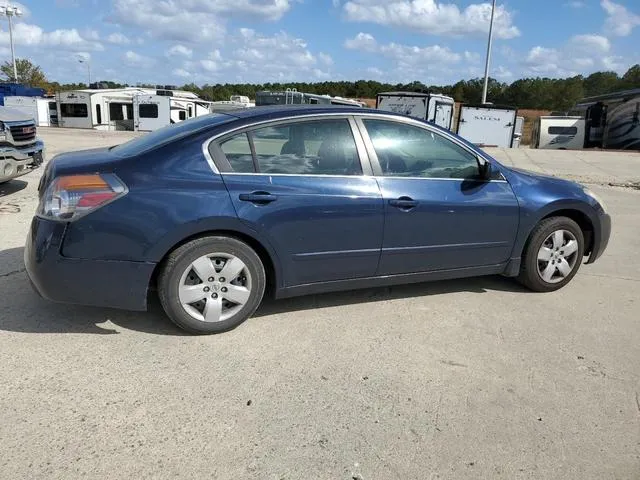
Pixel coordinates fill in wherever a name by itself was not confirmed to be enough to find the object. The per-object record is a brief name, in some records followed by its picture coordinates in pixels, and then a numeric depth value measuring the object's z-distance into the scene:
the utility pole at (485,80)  32.47
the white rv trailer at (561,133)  27.08
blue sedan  3.33
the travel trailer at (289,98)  25.15
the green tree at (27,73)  63.09
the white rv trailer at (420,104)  24.45
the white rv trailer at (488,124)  25.42
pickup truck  7.40
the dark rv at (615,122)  25.94
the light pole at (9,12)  49.25
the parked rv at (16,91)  34.02
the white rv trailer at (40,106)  33.97
